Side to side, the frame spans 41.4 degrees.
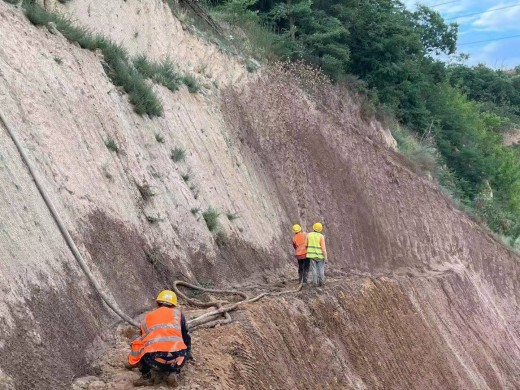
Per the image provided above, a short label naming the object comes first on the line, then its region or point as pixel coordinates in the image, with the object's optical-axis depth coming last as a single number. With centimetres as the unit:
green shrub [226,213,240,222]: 1561
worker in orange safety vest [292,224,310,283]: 1498
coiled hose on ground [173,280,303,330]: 998
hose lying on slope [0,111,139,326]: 921
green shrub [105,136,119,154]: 1245
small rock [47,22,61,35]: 1316
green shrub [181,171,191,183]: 1481
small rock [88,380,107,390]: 755
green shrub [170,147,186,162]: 1500
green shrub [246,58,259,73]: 2220
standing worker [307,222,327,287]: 1479
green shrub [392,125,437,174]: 2966
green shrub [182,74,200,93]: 1803
